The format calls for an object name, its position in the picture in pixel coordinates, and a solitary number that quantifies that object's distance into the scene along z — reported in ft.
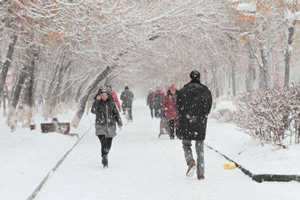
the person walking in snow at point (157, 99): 110.01
